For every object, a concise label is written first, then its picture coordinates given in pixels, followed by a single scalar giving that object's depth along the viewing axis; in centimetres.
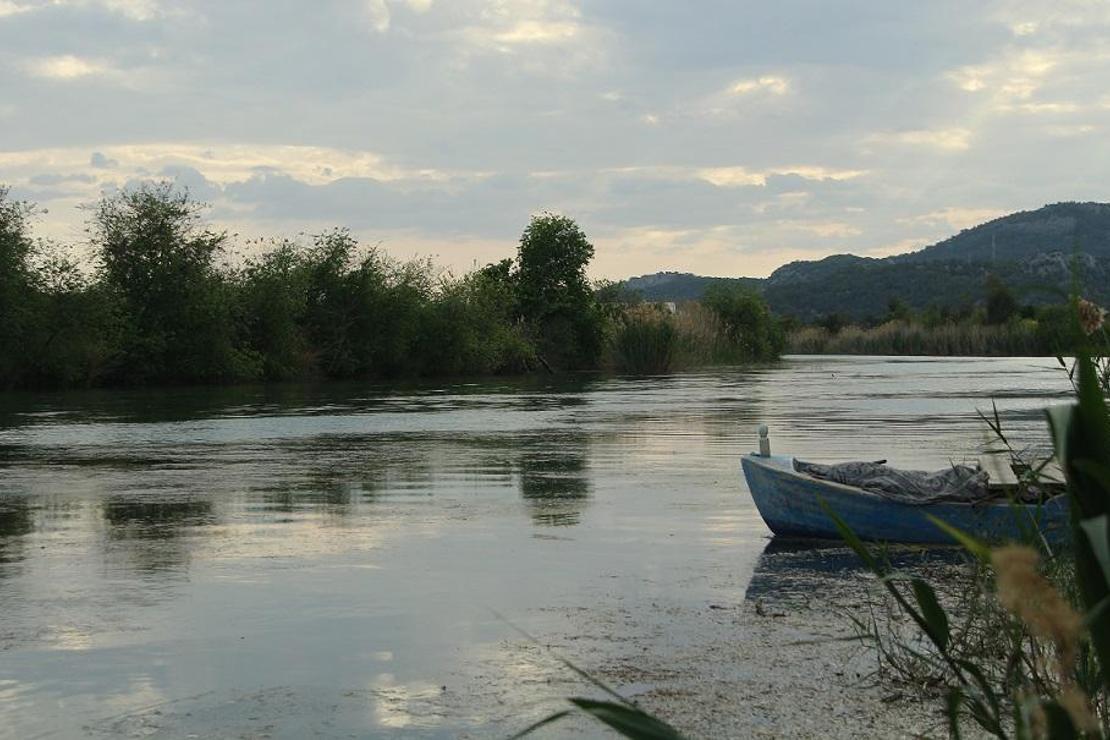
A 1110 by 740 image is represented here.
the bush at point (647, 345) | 7419
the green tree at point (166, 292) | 5412
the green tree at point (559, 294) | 7500
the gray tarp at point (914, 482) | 1130
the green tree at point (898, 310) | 12888
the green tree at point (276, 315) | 5838
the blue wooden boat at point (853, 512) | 1059
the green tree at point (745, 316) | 9088
